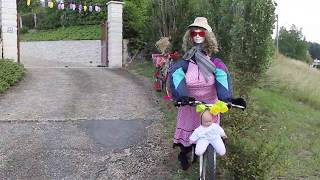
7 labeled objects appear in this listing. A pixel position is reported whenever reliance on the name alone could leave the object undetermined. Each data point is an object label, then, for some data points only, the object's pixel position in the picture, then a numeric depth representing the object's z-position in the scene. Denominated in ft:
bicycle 9.40
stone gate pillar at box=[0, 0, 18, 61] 33.30
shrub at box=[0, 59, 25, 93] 25.61
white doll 9.99
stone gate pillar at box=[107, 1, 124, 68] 39.53
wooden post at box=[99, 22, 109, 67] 40.34
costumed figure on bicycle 10.53
